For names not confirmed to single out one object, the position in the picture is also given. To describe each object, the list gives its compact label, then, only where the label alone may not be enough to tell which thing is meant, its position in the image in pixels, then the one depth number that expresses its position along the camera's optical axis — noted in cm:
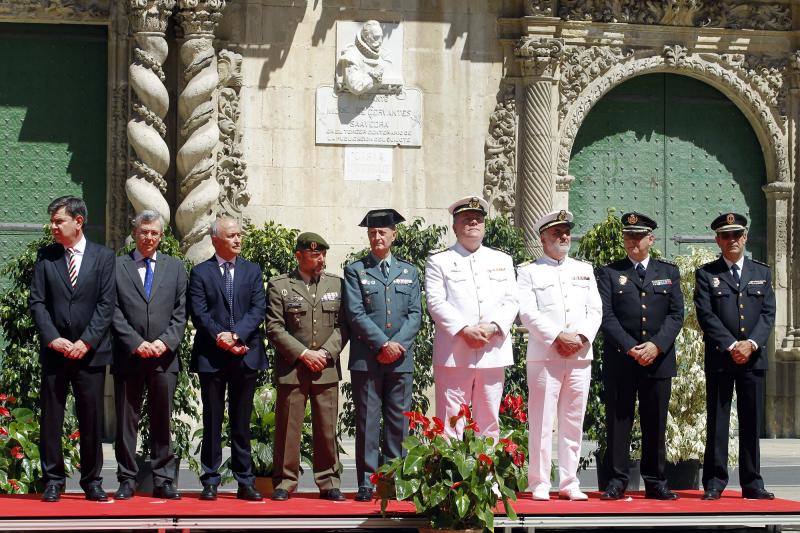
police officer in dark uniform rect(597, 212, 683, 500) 1109
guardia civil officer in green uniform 1079
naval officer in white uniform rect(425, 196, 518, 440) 1083
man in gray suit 1056
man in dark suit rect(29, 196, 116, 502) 1033
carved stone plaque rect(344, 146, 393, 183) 1775
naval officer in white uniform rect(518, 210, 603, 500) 1089
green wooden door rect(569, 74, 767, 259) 1889
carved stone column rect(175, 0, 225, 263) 1681
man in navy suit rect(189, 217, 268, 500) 1066
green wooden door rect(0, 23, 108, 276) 1727
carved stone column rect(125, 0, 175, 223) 1661
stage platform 974
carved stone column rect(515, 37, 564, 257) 1802
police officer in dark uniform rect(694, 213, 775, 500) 1118
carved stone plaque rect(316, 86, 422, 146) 1770
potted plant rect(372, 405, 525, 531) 989
